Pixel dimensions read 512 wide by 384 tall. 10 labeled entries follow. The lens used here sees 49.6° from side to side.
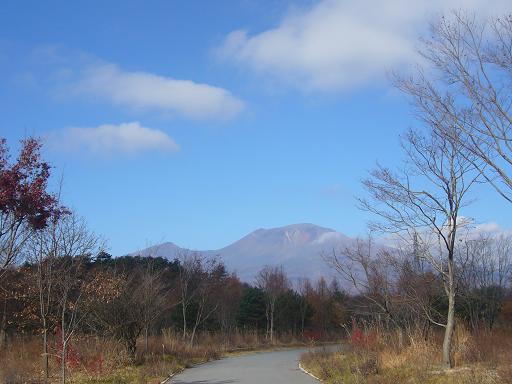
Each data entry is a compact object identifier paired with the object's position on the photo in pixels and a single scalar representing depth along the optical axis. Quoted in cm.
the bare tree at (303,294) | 6131
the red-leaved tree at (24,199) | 1001
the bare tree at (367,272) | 2496
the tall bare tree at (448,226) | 1369
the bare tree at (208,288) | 4403
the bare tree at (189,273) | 4259
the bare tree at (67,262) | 1641
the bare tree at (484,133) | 962
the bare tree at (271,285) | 5651
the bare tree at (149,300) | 2392
